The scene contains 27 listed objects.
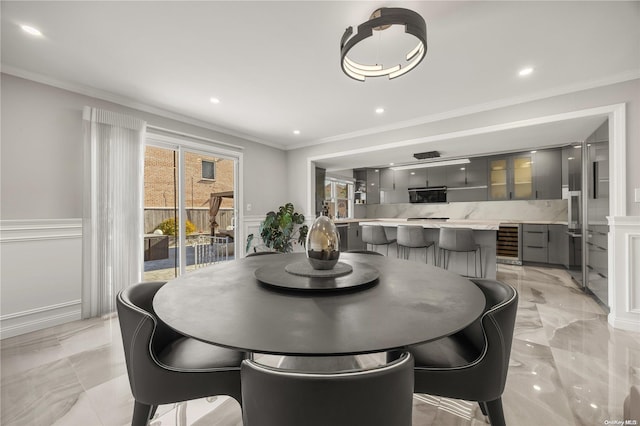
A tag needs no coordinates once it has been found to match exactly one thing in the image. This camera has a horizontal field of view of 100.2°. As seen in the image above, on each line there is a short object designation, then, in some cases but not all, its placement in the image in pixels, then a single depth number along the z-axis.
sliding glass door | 3.65
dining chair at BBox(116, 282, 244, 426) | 1.00
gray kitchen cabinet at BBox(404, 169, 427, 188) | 6.43
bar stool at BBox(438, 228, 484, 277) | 3.69
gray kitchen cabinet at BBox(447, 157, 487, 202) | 5.74
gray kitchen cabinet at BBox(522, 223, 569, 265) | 4.79
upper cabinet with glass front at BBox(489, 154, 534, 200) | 5.30
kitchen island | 3.85
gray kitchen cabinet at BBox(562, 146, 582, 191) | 3.95
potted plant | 4.77
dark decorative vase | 1.45
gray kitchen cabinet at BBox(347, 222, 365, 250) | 6.51
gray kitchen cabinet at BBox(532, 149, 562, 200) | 5.02
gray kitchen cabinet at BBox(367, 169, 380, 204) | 7.21
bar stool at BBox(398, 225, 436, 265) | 4.01
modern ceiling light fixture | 1.61
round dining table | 0.74
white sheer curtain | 2.87
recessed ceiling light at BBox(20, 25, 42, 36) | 1.96
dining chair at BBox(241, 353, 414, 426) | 0.61
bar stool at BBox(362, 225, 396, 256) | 4.37
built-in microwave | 6.22
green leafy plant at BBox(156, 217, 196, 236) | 3.72
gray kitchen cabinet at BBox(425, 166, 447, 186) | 6.17
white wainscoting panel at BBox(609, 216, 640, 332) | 2.52
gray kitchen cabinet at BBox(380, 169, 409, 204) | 6.77
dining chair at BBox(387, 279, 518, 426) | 1.02
